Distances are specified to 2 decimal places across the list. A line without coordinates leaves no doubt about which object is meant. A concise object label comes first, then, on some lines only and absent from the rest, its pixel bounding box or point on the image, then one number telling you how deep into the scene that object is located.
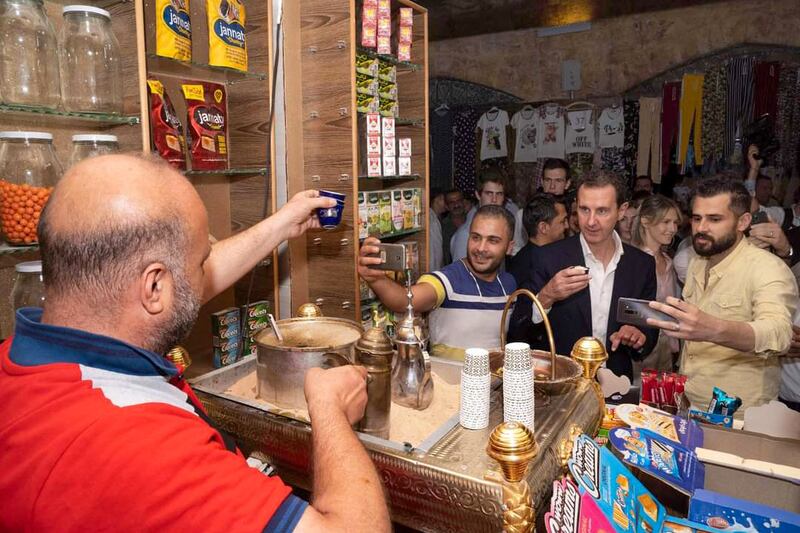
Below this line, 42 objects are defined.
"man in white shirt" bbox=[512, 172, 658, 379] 2.79
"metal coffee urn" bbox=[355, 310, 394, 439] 1.36
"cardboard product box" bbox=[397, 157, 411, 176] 3.45
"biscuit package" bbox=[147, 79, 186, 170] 2.15
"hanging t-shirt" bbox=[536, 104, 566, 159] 7.04
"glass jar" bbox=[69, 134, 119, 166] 1.89
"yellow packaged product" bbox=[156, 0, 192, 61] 2.12
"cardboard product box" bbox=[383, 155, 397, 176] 3.28
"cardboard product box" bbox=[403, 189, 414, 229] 3.51
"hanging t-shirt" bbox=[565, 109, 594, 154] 6.89
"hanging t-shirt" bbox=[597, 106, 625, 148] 6.72
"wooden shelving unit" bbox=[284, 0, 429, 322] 2.85
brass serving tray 1.16
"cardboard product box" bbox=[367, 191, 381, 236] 3.14
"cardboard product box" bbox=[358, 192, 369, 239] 3.03
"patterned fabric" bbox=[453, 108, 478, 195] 7.64
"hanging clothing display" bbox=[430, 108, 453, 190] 7.72
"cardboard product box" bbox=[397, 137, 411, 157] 3.46
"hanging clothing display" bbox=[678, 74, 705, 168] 6.39
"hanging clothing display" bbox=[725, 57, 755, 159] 6.19
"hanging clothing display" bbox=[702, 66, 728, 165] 6.34
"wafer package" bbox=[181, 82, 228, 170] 2.40
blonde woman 3.71
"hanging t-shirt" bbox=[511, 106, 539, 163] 7.24
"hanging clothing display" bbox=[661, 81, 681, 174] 6.49
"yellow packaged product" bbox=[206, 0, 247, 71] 2.38
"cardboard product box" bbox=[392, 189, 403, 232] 3.39
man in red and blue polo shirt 0.78
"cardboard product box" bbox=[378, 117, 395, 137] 3.22
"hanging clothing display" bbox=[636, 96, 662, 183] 6.59
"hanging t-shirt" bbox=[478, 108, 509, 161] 7.41
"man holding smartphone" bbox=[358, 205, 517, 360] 2.62
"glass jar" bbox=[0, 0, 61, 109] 1.73
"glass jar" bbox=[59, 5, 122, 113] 1.88
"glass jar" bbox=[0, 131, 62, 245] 1.72
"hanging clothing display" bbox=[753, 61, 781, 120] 6.05
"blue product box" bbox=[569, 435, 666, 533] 1.16
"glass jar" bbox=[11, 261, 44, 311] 1.72
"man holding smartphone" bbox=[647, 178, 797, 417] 2.15
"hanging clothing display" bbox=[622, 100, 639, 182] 6.68
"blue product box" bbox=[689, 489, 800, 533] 1.26
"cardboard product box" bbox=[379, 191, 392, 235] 3.28
